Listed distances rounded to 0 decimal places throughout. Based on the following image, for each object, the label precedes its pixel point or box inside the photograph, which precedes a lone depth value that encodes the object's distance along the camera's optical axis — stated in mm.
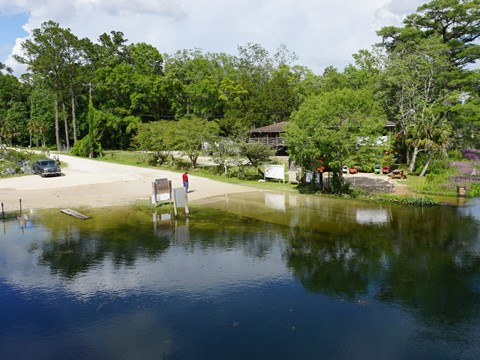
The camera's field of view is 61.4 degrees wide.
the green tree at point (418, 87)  34531
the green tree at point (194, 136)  36062
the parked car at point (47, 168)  34594
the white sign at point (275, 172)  30953
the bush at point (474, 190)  26203
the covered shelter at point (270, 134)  47281
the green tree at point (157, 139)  39656
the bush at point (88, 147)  53031
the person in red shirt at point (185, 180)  23997
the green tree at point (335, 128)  24500
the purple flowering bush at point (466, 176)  27234
